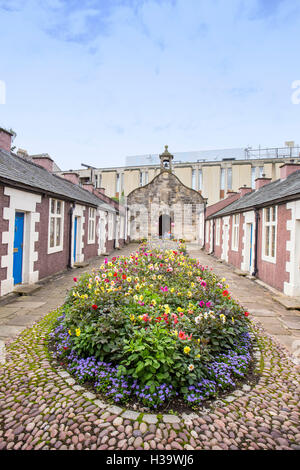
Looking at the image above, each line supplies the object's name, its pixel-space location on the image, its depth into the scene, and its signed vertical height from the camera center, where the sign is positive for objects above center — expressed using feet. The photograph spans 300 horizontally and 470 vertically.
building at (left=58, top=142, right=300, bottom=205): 145.48 +37.13
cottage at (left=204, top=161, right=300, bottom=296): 27.32 +0.37
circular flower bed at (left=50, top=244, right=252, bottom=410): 10.27 -4.95
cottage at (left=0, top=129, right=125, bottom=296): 25.68 +1.35
